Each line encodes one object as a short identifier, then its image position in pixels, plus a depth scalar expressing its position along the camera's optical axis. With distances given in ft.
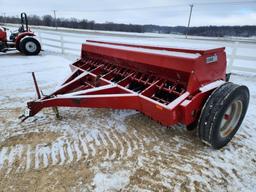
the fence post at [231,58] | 21.93
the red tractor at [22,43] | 31.01
